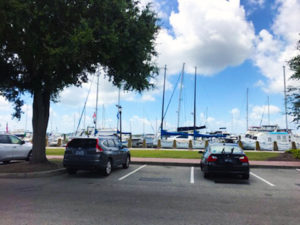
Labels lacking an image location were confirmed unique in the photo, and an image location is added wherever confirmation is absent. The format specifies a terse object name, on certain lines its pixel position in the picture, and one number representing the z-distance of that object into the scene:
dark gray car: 10.37
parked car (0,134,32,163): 13.56
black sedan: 10.09
